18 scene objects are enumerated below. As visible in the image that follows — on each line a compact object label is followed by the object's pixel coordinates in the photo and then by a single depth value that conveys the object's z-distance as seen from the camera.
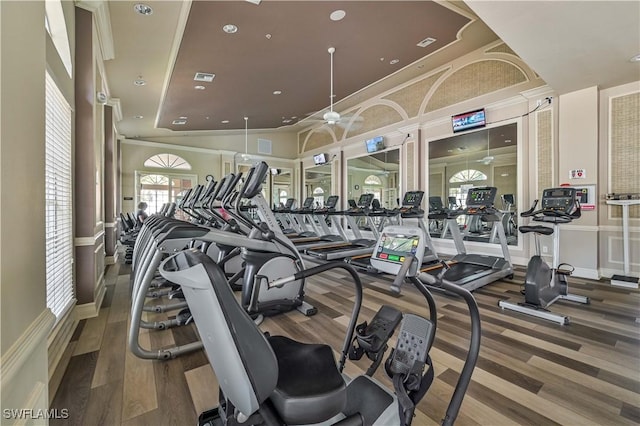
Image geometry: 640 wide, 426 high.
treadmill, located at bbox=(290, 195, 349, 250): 6.50
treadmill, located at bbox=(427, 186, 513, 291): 4.03
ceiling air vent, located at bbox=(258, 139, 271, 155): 11.42
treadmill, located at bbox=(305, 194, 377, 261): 5.50
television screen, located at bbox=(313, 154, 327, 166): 10.01
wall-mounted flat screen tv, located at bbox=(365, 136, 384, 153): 7.81
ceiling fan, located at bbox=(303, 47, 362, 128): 5.17
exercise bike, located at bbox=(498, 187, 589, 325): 3.00
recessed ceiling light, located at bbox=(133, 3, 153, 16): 3.63
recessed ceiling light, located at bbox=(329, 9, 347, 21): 4.04
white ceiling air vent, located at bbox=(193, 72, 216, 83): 5.49
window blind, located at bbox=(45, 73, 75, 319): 2.23
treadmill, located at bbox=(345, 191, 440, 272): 4.74
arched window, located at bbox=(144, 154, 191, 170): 10.09
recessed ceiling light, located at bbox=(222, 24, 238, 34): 4.16
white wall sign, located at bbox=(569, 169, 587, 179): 4.42
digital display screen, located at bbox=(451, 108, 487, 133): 5.71
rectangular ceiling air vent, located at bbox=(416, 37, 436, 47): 5.01
